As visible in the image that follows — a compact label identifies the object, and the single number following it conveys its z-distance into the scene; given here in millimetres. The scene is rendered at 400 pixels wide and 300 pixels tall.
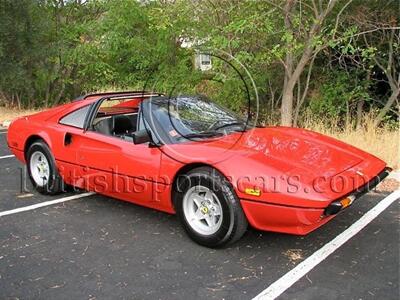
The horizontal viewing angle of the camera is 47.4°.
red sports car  3580
